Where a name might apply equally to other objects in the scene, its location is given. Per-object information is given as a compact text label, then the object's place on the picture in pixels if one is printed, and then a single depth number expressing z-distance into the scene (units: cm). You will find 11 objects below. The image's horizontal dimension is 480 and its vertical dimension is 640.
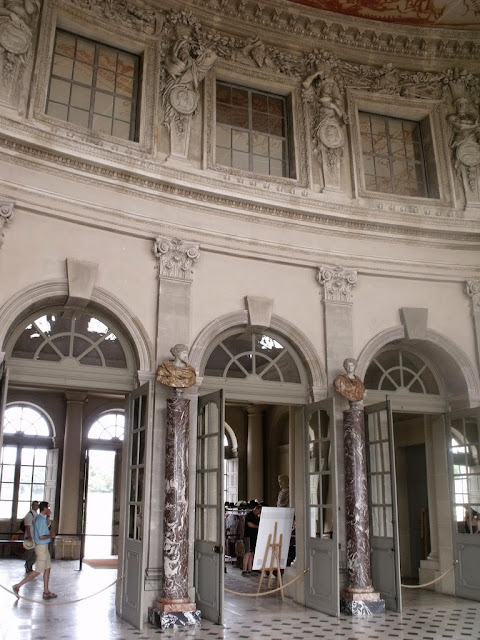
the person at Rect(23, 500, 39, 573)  1150
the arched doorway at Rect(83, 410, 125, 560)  1795
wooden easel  1016
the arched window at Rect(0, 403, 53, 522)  1723
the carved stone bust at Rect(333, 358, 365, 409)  971
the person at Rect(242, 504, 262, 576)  1252
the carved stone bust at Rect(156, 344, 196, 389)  877
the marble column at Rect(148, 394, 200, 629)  812
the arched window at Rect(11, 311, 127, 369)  915
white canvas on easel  1012
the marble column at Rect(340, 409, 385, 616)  904
